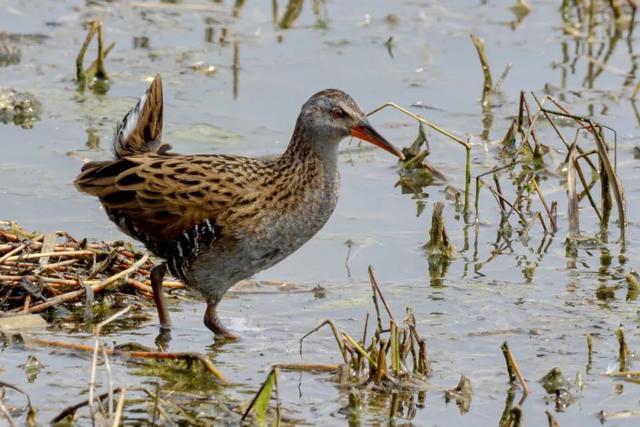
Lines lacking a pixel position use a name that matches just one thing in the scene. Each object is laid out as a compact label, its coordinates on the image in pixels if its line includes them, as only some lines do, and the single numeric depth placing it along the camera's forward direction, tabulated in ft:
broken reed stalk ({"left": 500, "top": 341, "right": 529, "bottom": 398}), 39.73
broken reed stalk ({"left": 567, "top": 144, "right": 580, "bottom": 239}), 54.49
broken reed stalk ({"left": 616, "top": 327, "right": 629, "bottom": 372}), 42.83
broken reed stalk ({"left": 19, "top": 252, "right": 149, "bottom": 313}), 46.57
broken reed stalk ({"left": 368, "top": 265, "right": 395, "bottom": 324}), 41.46
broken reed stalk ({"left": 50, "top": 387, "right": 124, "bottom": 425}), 34.34
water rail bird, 45.32
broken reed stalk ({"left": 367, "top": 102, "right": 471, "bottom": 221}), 54.24
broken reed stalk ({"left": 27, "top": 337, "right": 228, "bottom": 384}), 39.96
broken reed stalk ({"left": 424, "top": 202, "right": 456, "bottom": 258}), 54.34
